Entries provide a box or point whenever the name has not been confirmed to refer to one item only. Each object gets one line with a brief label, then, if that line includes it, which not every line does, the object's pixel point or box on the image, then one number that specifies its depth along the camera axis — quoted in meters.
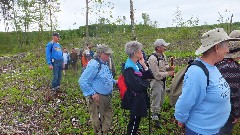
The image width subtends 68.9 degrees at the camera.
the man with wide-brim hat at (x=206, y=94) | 1.80
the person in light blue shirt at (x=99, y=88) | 3.13
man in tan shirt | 3.76
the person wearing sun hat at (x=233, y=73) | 2.37
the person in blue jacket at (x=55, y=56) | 5.47
